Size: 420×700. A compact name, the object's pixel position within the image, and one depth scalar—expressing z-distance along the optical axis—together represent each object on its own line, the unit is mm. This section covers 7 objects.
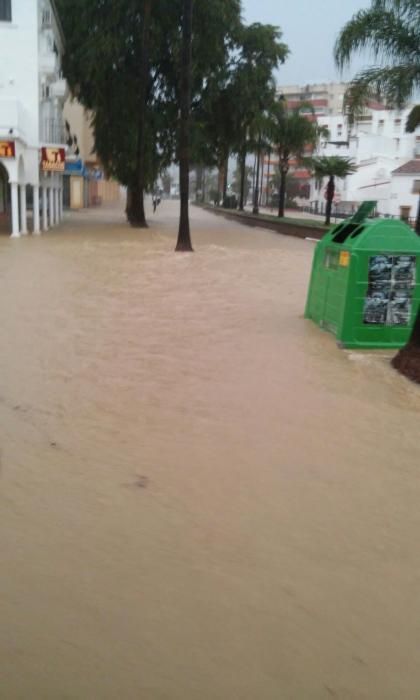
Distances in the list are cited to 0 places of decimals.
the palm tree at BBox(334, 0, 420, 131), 12562
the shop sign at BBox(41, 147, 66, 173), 26375
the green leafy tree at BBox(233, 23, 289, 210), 32125
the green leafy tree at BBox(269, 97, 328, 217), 37750
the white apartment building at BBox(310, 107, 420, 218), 54812
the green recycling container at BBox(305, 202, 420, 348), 8422
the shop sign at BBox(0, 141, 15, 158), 23062
